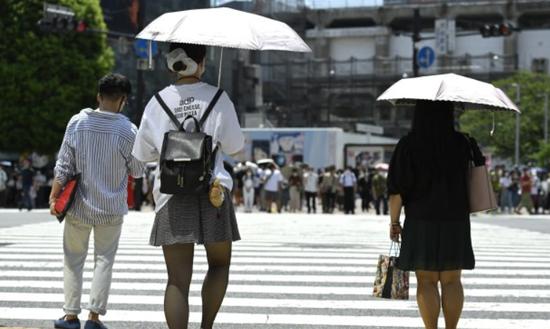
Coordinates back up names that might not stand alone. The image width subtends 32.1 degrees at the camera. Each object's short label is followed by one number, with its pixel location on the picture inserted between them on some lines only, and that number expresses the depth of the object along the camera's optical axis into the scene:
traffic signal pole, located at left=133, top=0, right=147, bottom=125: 26.54
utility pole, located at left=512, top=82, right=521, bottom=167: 50.28
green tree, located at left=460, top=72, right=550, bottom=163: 54.94
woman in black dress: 5.46
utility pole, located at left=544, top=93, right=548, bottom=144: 53.09
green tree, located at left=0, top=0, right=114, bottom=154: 32.62
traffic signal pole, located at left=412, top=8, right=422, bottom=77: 27.39
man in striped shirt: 5.94
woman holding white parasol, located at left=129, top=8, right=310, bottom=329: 4.88
